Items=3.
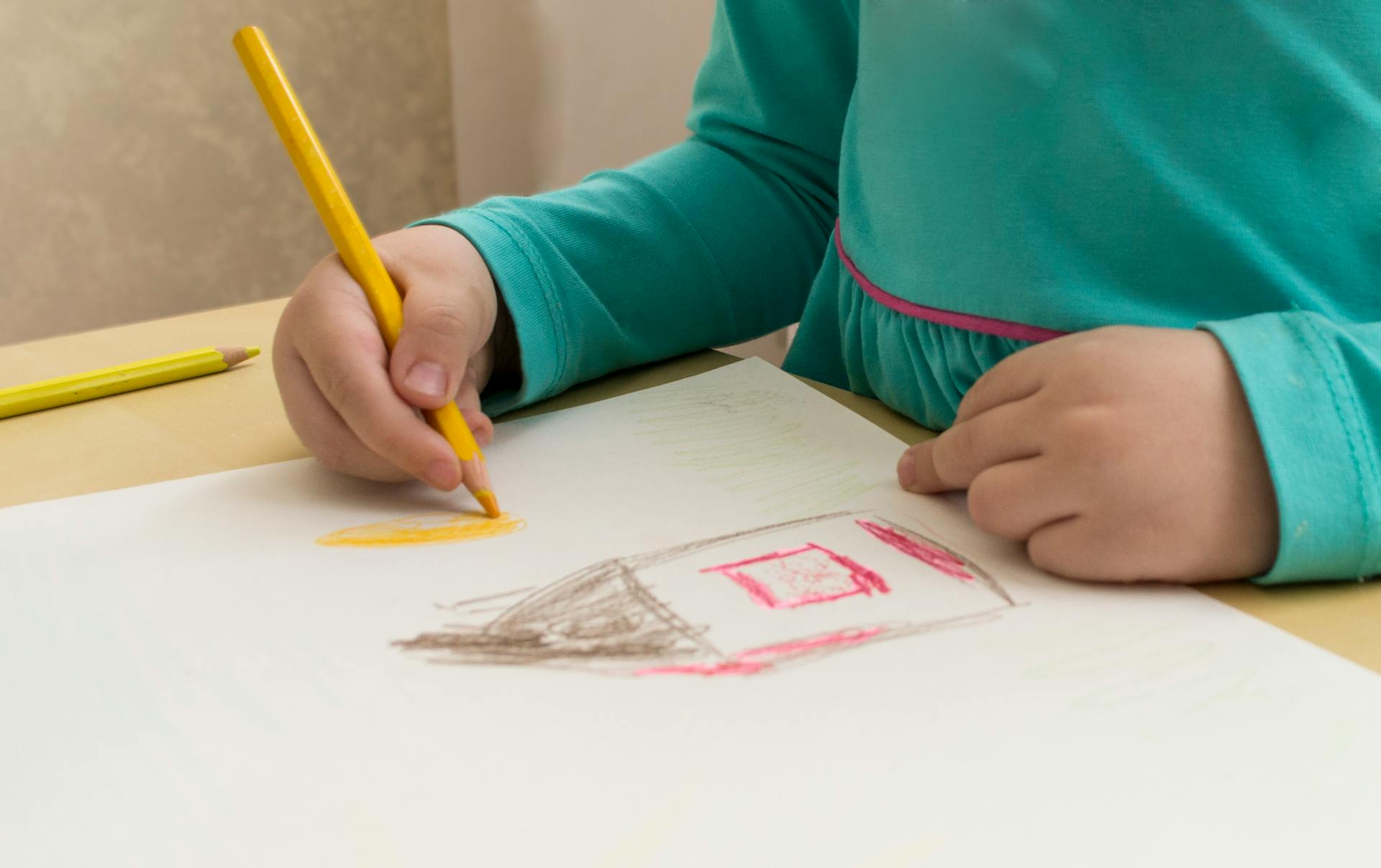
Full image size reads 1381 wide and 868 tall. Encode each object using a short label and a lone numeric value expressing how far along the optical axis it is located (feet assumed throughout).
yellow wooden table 1.01
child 1.00
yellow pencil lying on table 1.50
